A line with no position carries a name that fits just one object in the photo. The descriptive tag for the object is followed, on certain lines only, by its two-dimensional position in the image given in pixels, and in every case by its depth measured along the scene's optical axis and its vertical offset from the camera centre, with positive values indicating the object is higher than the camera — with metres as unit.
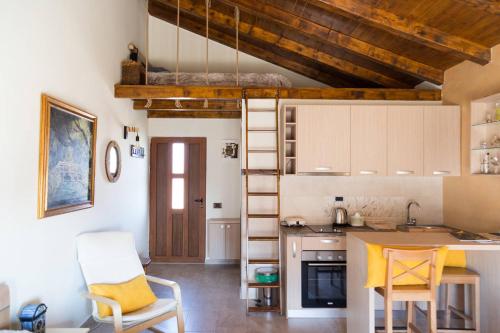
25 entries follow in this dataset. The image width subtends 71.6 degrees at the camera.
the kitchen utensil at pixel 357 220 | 4.15 -0.54
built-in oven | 3.73 -1.13
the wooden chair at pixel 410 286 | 2.40 -0.75
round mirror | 3.87 +0.14
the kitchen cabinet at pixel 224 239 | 5.93 -1.11
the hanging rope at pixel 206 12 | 4.31 +2.09
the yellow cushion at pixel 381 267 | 2.49 -0.66
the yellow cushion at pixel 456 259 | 3.17 -0.76
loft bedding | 4.51 +1.24
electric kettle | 4.23 -0.50
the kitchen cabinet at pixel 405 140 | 4.07 +0.42
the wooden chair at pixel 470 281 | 2.91 -0.89
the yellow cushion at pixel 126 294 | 2.81 -1.04
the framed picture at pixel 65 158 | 2.57 +0.13
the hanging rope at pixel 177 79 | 4.35 +1.19
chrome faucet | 4.28 -0.51
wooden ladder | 4.00 -0.27
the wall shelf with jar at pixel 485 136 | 3.46 +0.42
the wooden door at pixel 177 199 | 6.14 -0.45
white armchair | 2.71 -0.89
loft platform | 4.18 +1.00
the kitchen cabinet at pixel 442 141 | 4.03 +0.40
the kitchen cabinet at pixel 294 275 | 3.73 -1.08
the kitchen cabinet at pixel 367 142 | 4.06 +0.39
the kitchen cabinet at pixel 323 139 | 4.02 +0.42
